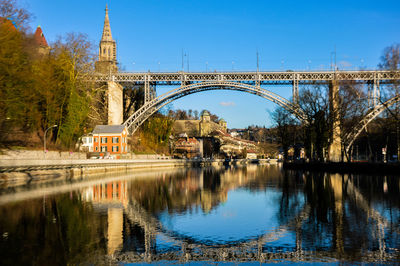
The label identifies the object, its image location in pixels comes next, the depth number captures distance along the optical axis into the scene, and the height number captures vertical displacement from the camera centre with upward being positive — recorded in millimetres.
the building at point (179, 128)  190762 +10204
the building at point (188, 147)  144625 +1451
